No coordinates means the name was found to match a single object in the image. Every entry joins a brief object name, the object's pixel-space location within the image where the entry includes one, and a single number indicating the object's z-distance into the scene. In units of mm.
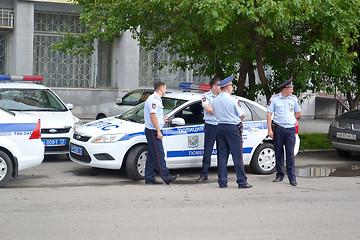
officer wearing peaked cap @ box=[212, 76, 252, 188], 9094
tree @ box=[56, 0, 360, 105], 11398
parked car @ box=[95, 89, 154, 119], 15203
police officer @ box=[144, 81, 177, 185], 9109
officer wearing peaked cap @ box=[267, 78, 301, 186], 9664
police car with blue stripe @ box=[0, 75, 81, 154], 11008
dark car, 12867
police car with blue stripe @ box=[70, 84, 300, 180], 9547
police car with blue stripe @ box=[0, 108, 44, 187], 8734
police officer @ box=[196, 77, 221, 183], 9524
